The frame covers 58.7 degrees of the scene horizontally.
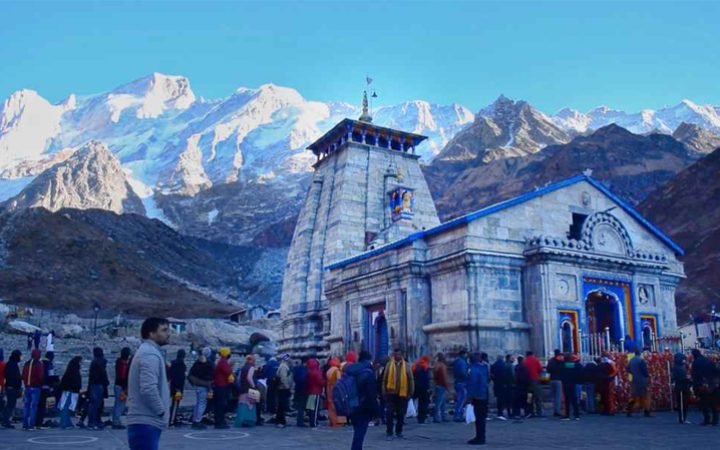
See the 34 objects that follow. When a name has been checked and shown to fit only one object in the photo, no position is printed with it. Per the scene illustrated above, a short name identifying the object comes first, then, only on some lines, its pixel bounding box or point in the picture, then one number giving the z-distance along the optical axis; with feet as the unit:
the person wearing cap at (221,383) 45.73
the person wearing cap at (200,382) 45.42
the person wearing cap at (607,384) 54.65
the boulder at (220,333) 159.84
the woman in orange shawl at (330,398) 49.90
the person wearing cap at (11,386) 45.37
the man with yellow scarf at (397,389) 40.16
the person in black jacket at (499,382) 52.80
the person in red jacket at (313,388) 49.49
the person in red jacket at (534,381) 52.70
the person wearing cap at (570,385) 50.83
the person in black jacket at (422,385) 50.29
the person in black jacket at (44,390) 45.59
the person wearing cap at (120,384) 43.68
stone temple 67.26
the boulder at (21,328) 138.21
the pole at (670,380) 57.69
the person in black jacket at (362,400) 27.12
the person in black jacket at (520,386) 52.49
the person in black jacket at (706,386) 45.78
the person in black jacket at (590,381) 54.65
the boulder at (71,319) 173.06
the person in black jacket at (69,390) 45.80
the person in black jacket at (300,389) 49.34
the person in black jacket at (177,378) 46.19
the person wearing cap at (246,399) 48.29
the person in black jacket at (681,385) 47.37
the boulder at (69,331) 146.10
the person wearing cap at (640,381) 53.31
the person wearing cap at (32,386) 44.19
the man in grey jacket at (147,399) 18.62
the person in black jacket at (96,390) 44.93
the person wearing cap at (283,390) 50.05
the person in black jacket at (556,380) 52.49
